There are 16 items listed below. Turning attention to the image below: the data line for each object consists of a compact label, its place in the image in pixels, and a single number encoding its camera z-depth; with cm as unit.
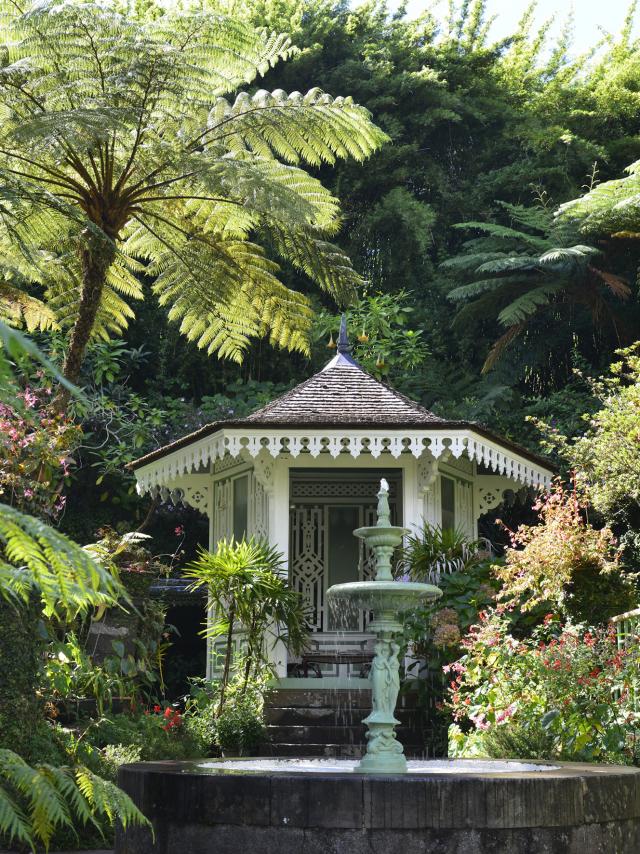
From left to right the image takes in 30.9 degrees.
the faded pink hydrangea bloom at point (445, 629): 952
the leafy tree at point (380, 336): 1686
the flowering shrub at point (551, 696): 741
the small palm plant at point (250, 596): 974
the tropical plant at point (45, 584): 248
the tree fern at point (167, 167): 1002
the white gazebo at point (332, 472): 1071
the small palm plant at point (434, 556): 1073
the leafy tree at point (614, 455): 1098
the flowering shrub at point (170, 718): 868
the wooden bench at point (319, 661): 1072
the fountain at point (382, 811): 479
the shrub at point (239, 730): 917
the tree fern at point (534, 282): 1614
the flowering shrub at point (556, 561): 948
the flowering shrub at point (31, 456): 854
